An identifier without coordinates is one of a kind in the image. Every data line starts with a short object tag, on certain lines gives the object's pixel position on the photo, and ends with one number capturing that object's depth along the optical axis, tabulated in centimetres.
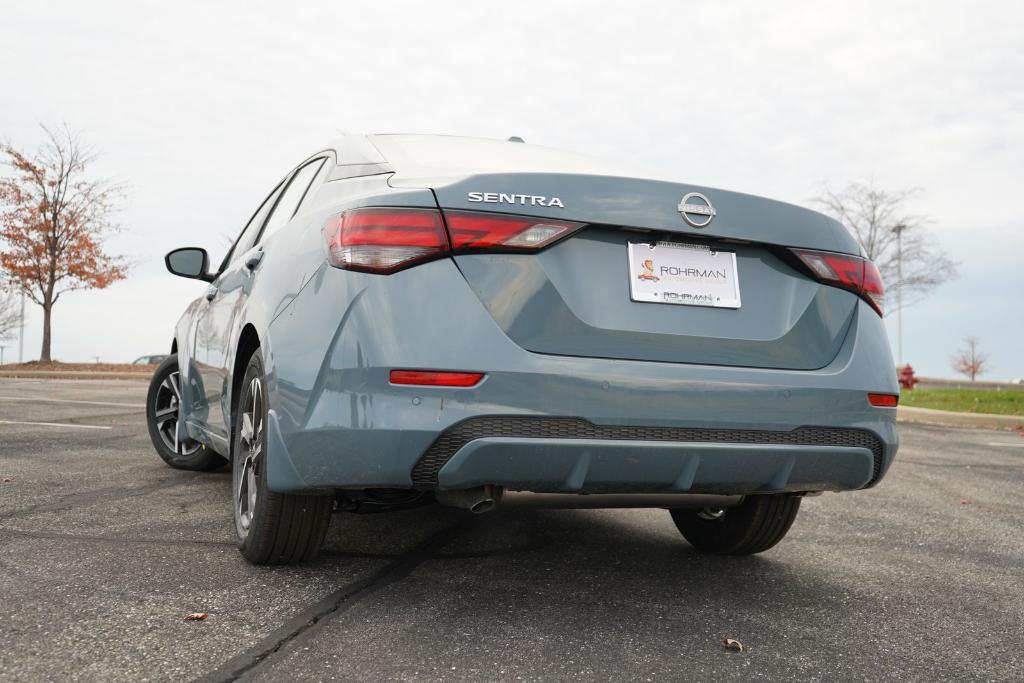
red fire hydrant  2656
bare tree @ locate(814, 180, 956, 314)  3419
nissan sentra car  258
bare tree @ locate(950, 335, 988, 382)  6375
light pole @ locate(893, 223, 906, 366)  3416
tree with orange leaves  3038
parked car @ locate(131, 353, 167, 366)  3990
